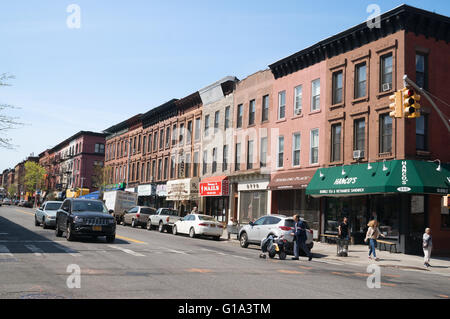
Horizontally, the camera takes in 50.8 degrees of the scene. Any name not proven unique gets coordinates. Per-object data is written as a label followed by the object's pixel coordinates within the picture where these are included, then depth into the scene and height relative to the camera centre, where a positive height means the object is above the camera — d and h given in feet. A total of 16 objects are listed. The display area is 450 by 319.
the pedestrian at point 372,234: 66.85 -3.82
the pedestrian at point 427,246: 61.11 -4.85
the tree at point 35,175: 362.74 +15.64
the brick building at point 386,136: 75.46 +12.43
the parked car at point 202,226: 92.73 -5.02
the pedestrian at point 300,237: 61.26 -4.22
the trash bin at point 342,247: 69.96 -6.08
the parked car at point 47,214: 86.33 -3.50
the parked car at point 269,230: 68.54 -4.06
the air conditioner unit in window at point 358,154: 83.86 +9.26
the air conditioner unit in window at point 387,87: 80.38 +20.55
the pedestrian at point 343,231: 72.43 -3.82
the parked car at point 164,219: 107.04 -4.43
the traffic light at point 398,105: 48.11 +10.45
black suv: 63.00 -3.03
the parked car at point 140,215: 119.20 -4.02
